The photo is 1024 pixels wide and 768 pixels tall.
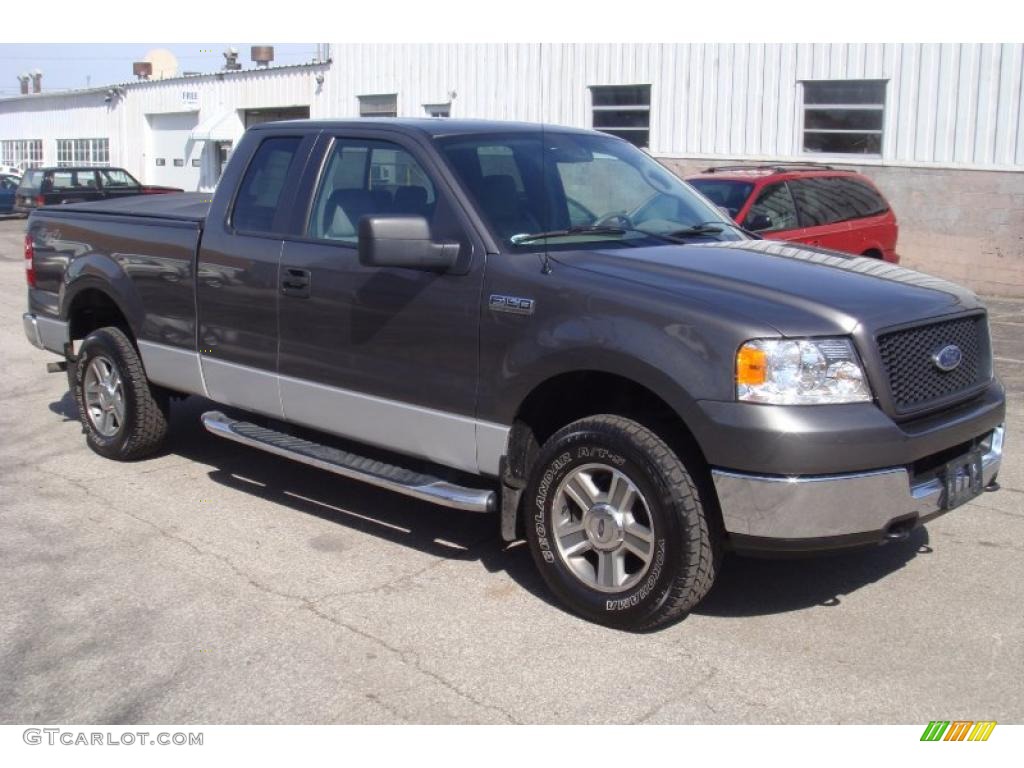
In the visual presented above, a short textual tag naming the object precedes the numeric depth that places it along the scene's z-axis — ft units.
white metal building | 53.26
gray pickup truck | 13.70
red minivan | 38.19
